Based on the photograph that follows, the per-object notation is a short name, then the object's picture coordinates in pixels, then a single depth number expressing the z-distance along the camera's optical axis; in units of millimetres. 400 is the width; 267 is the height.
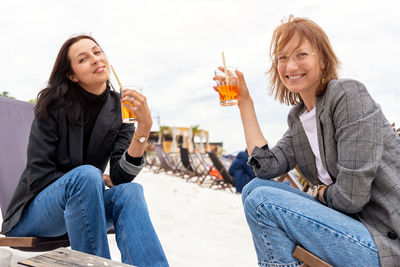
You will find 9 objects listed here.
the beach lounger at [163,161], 12252
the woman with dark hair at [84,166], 1705
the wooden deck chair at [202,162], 9484
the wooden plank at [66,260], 1090
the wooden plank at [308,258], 1294
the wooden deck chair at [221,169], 8477
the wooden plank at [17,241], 1781
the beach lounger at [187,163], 11002
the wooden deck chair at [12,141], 2295
